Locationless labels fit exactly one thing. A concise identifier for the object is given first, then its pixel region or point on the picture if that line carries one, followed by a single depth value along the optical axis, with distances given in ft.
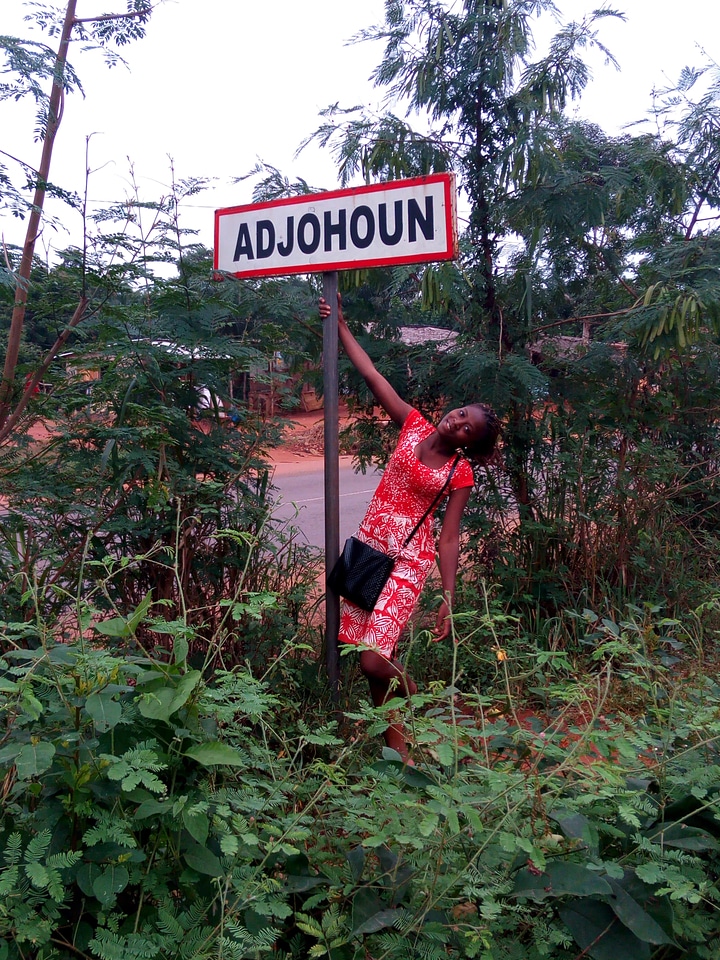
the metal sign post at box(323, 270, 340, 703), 10.28
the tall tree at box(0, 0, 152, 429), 10.02
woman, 10.23
